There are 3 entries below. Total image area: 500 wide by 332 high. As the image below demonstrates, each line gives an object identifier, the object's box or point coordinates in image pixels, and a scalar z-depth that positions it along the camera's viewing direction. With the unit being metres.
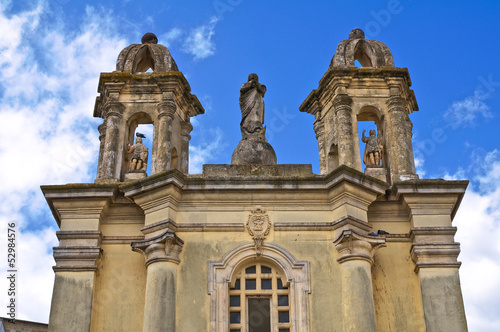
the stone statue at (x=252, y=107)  17.66
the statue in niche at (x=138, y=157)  17.53
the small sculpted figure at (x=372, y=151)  17.61
